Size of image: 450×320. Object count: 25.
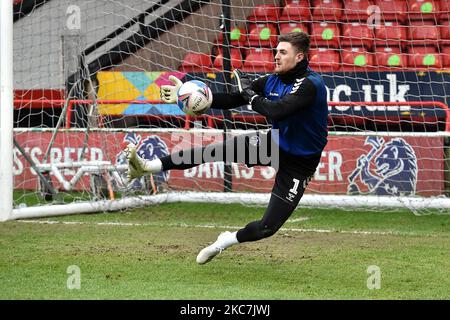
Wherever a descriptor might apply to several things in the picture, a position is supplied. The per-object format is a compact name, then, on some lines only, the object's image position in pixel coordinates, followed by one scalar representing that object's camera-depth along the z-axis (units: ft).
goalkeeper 24.61
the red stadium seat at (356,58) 45.55
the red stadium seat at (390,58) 46.80
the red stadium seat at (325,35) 46.11
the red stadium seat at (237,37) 45.27
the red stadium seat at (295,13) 46.73
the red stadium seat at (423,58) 45.84
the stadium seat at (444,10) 46.46
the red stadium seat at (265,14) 46.65
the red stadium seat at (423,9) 46.70
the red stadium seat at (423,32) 46.09
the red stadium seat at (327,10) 46.55
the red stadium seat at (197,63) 45.38
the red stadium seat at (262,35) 45.98
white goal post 34.81
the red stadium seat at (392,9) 47.11
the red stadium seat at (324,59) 45.37
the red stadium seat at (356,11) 47.12
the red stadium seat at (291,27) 47.21
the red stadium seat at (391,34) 46.88
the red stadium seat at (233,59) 44.37
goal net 41.24
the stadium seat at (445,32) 45.85
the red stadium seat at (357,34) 46.65
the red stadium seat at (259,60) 45.03
